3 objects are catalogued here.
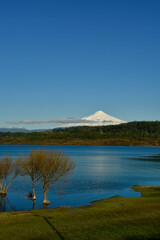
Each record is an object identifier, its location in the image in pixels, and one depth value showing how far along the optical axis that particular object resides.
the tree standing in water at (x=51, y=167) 47.78
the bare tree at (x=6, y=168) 53.84
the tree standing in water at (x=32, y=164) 48.31
